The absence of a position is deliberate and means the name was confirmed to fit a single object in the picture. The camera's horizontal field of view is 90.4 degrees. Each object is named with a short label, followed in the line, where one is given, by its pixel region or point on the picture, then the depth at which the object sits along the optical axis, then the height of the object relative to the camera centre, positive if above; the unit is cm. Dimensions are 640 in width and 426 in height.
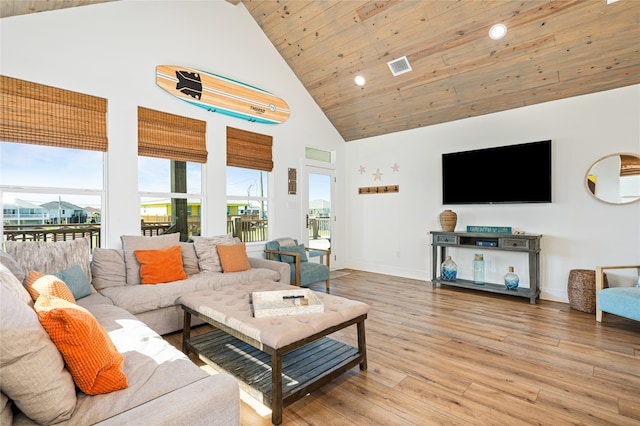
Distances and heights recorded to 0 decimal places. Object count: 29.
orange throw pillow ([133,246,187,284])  314 -54
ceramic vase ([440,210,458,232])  481 -16
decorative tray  213 -67
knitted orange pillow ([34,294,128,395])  116 -51
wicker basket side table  359 -95
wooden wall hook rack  577 +40
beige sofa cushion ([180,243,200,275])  359 -53
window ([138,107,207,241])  377 +52
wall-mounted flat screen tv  420 +49
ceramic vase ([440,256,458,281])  474 -90
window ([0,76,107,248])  291 +53
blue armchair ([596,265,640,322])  288 -87
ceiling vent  430 +200
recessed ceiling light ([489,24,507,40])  348 +197
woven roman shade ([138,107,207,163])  371 +95
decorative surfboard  393 +163
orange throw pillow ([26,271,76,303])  163 -39
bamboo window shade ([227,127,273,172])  457 +93
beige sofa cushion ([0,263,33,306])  136 -31
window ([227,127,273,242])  462 +44
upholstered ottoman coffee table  184 -104
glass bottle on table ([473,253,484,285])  459 -89
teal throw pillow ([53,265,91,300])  252 -54
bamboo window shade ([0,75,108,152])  284 +95
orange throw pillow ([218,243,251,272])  373 -55
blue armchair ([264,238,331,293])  429 -71
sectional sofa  99 -70
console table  404 -52
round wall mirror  366 +35
